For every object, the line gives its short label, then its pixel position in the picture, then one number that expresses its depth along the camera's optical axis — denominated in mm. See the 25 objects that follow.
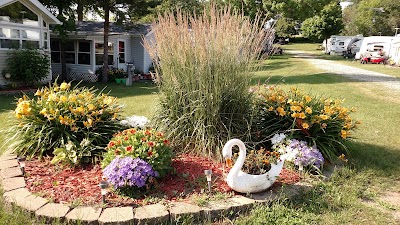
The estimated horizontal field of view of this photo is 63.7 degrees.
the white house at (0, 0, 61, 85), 10508
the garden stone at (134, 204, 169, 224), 2305
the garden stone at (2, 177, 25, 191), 2689
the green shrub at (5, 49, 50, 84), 10344
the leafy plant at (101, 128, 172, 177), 2766
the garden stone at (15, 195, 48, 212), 2391
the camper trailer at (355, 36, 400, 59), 22516
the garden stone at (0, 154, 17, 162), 3332
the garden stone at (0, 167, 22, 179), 2926
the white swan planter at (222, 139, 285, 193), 2664
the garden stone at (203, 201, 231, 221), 2453
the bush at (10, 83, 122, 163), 3344
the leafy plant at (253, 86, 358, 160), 3557
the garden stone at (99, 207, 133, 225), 2260
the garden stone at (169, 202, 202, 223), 2379
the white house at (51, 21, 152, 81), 14570
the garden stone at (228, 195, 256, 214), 2539
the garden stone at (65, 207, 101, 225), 2262
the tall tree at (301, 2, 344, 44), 36688
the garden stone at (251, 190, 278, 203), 2660
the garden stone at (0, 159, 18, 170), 3127
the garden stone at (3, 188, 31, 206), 2505
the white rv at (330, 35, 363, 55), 29686
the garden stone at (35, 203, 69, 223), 2285
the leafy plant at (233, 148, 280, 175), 2820
